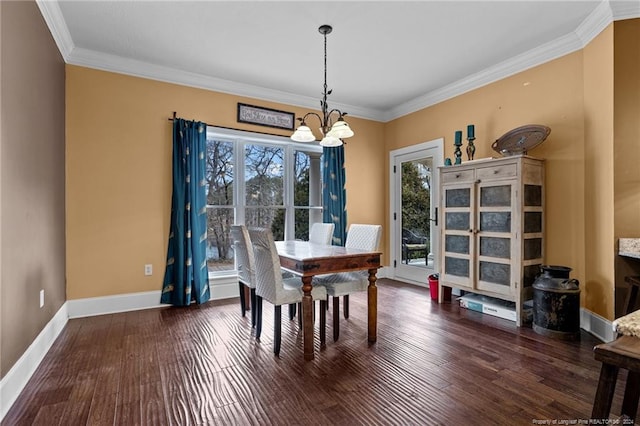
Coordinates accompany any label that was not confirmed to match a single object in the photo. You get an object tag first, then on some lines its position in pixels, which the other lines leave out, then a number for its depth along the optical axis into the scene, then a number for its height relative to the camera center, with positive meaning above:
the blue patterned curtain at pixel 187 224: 3.95 -0.16
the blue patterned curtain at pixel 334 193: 5.09 +0.27
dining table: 2.54 -0.45
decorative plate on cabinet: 3.35 +0.75
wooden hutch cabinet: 3.30 -0.18
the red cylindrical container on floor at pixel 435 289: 4.17 -1.00
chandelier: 2.89 +0.70
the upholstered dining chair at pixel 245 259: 3.10 -0.47
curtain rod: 4.04 +1.09
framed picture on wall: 4.50 +1.32
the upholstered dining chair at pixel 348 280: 2.86 -0.62
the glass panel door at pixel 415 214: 4.94 -0.06
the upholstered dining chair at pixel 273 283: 2.53 -0.58
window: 4.42 +0.34
